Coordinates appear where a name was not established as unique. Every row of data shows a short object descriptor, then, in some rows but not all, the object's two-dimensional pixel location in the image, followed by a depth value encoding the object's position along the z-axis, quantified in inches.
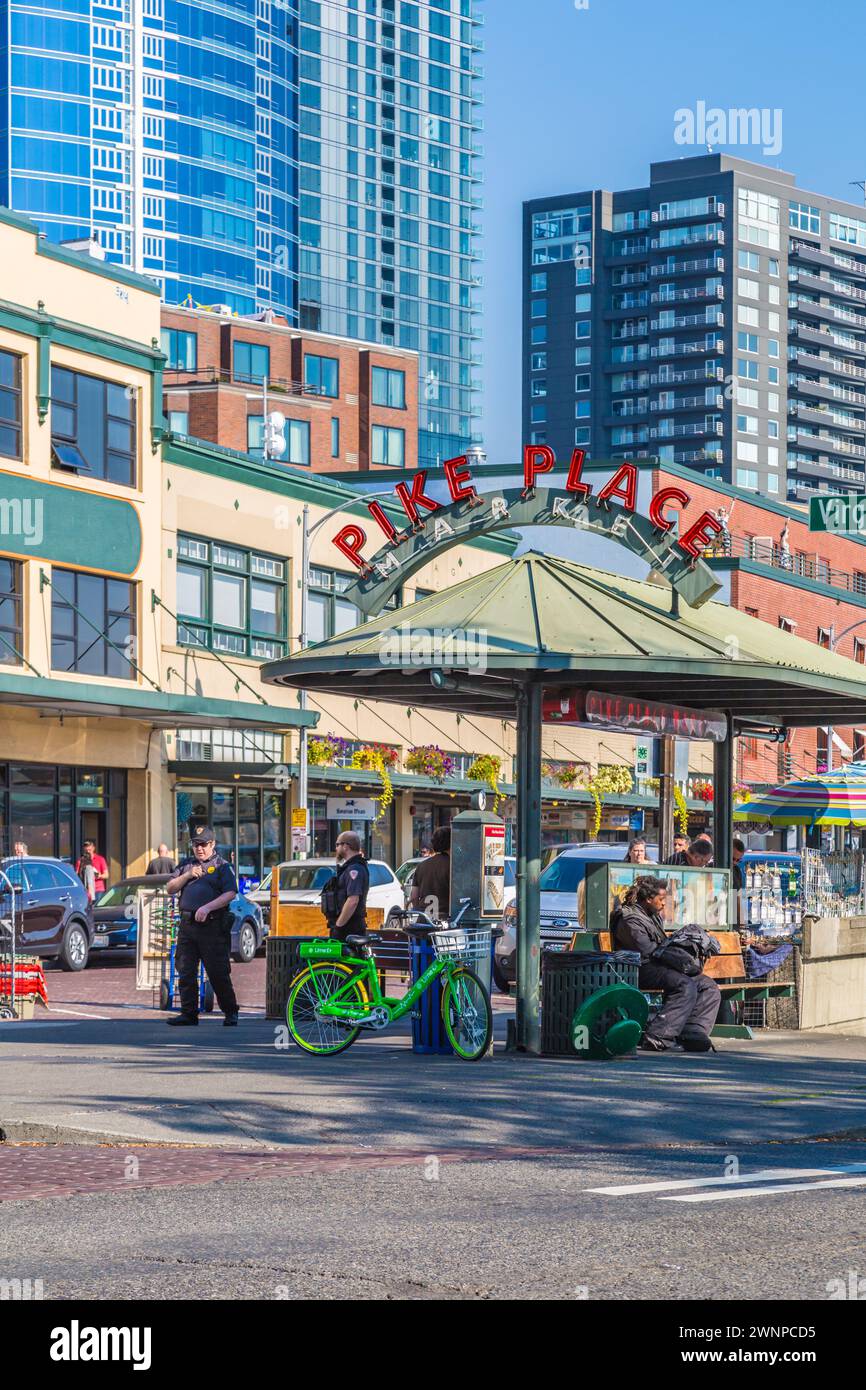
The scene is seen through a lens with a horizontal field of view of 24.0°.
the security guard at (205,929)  756.0
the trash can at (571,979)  649.6
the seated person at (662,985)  669.9
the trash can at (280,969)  728.3
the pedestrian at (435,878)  750.1
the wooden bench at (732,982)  749.9
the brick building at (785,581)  2529.5
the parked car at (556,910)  999.6
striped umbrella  1066.7
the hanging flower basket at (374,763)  1823.3
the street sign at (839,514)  634.8
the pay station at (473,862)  680.4
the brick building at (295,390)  3154.5
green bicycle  625.9
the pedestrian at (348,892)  722.8
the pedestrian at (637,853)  884.6
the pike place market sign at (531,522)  685.3
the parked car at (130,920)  1254.9
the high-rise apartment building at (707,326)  6107.3
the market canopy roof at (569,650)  632.4
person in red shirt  1478.8
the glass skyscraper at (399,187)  5354.3
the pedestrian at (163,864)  1370.6
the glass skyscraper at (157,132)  4611.2
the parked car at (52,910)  1136.8
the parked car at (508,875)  1295.5
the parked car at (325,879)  1275.8
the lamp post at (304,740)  1640.0
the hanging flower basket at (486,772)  1996.8
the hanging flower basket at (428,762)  1920.5
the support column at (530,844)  677.9
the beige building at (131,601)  1475.1
